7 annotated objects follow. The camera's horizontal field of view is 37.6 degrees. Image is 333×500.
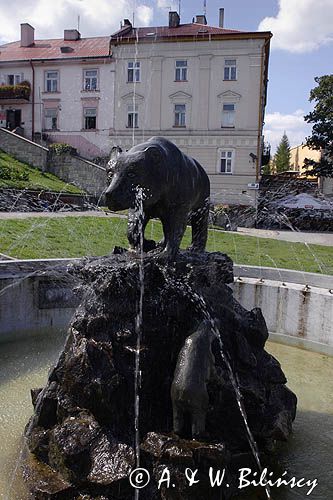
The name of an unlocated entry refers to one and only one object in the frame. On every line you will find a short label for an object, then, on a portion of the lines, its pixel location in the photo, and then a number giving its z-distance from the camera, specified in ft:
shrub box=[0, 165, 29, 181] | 81.47
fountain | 12.67
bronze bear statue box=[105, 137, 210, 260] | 14.64
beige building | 98.32
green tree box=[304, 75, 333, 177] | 105.19
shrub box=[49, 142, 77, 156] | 98.99
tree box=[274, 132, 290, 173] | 221.66
